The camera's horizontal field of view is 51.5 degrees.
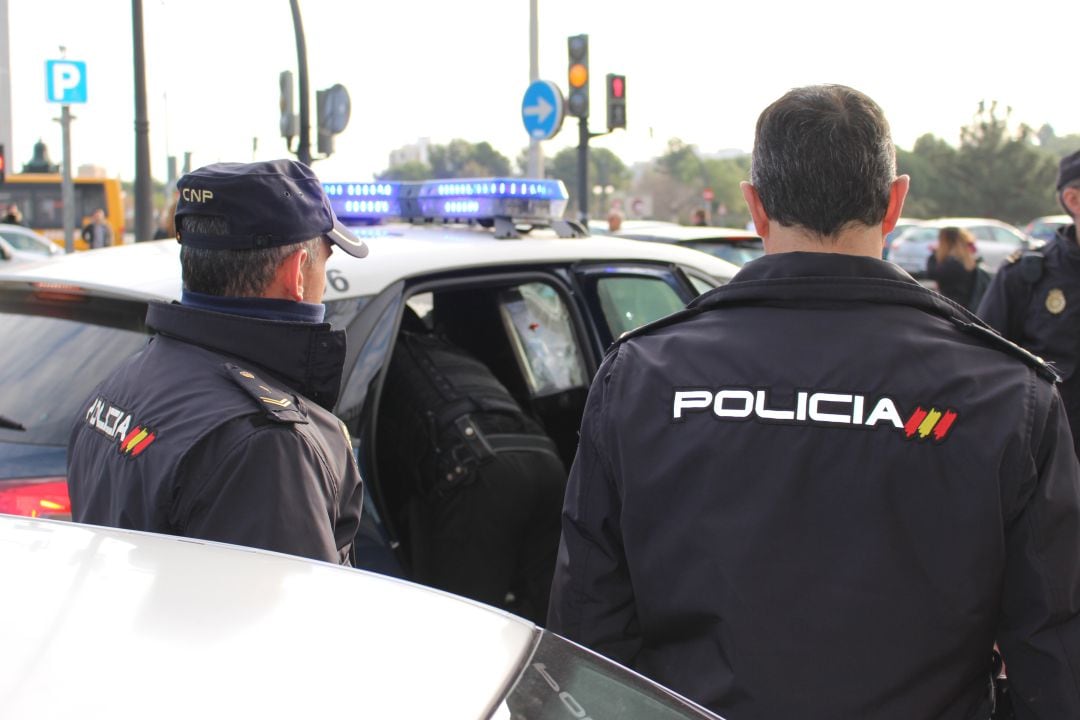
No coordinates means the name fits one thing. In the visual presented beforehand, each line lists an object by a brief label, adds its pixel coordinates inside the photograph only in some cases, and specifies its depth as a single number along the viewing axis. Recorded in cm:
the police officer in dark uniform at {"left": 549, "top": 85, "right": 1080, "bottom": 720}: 156
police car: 265
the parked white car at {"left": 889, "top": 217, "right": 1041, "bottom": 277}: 2406
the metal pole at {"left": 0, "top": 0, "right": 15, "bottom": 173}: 3991
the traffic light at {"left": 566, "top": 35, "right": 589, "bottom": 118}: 1226
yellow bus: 2805
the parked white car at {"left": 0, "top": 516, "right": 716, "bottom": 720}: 104
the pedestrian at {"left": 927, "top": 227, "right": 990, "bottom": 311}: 882
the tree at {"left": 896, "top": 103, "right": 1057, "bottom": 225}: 5878
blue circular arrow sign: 1148
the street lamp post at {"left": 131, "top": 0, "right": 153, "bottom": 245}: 1102
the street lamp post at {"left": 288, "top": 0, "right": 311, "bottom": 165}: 1095
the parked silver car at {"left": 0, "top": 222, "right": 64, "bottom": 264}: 2114
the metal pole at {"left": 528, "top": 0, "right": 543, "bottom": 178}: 1380
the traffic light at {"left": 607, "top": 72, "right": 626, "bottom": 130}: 1310
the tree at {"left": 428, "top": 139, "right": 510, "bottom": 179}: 3669
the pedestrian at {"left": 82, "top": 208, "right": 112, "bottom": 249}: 2014
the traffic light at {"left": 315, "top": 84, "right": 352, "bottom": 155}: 1066
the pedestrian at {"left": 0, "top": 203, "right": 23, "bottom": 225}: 2364
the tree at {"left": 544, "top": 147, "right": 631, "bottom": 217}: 5291
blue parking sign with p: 1170
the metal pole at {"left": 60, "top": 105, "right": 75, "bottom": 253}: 1198
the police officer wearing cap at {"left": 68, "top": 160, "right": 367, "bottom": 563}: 173
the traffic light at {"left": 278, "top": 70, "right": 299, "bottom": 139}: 1162
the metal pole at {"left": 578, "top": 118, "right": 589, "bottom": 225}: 1256
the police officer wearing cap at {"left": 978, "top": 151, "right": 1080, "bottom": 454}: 357
